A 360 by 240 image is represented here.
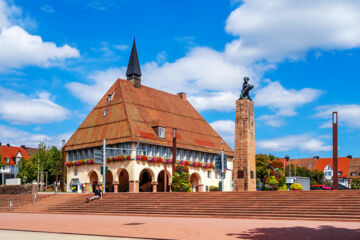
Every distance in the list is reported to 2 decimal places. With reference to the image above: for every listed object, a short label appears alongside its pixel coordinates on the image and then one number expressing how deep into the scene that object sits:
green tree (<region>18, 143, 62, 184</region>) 73.12
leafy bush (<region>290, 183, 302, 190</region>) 36.88
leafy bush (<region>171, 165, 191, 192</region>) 40.81
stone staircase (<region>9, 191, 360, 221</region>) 20.99
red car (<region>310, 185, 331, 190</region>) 57.74
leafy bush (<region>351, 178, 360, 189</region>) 79.56
